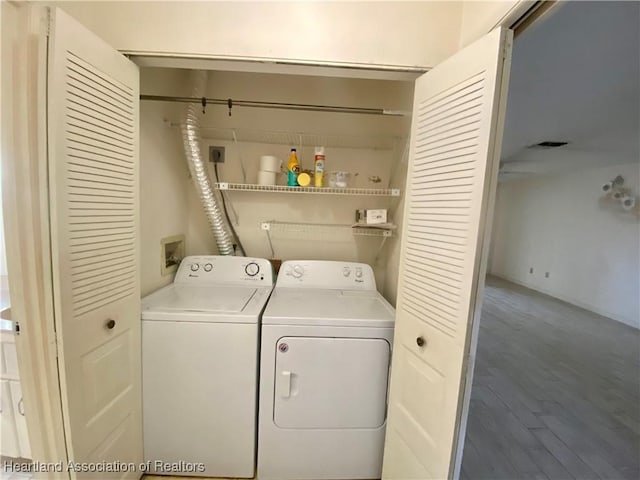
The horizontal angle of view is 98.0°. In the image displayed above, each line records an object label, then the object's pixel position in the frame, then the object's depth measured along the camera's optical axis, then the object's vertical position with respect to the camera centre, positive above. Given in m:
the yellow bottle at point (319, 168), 1.90 +0.32
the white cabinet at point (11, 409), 1.34 -1.08
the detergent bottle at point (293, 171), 1.94 +0.29
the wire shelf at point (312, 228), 2.25 -0.11
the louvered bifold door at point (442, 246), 0.94 -0.09
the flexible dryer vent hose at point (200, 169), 1.80 +0.26
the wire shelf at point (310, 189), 1.87 +0.17
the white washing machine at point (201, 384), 1.41 -0.91
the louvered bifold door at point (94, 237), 0.96 -0.14
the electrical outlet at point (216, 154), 2.16 +0.42
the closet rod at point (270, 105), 1.64 +0.65
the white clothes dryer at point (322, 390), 1.42 -0.92
